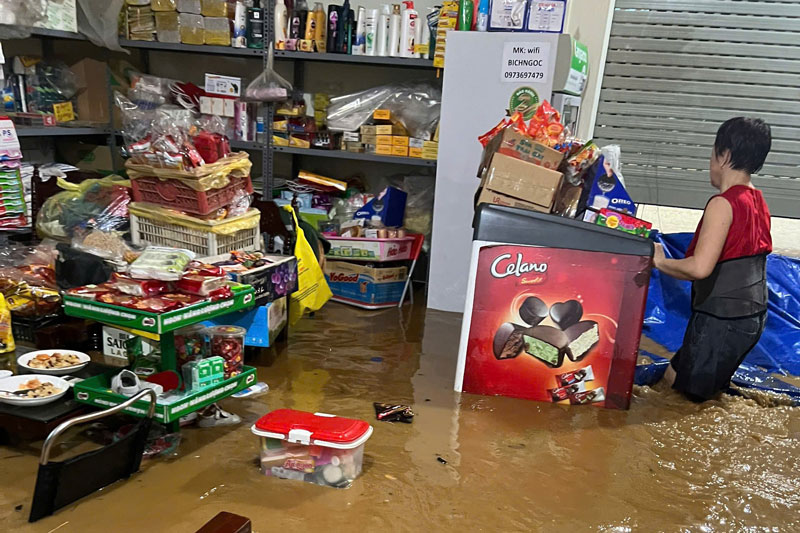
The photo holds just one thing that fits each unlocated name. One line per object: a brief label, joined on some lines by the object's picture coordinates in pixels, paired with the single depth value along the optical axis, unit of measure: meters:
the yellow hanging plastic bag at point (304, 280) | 3.71
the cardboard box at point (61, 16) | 4.19
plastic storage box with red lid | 2.27
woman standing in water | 2.96
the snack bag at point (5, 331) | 2.99
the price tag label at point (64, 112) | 4.55
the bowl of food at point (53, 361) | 2.64
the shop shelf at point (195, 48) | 4.59
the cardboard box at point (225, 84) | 4.73
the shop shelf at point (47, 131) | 4.16
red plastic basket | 3.30
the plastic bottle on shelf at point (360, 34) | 4.44
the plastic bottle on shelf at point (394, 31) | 4.39
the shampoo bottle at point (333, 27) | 4.48
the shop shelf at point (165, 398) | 2.29
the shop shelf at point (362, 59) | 4.36
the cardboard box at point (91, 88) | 4.81
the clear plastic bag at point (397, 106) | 4.55
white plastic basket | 3.36
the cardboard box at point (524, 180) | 3.02
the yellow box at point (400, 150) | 4.53
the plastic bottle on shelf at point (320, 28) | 4.50
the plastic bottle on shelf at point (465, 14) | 4.05
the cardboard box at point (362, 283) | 4.38
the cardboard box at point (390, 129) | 4.52
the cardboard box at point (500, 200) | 3.08
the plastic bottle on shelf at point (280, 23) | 4.50
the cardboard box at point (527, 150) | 3.05
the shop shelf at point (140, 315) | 2.25
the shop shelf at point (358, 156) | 4.47
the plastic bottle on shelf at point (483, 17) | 3.99
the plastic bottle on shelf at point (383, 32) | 4.41
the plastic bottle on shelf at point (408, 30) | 4.35
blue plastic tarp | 3.80
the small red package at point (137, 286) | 2.40
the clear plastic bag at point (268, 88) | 4.46
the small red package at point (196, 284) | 2.48
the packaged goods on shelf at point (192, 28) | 4.63
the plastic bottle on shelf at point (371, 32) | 4.41
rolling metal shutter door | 4.45
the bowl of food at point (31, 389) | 2.38
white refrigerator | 3.86
